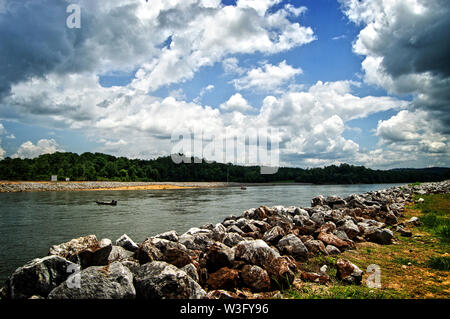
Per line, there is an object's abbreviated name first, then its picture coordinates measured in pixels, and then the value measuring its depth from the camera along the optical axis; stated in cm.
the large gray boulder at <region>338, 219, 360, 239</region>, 886
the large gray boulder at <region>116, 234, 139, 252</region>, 695
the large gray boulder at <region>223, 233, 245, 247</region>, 722
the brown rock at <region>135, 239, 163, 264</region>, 555
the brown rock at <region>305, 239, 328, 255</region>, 699
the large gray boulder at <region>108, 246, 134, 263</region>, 588
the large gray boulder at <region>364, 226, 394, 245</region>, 832
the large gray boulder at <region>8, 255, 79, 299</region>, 438
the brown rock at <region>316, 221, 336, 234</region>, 876
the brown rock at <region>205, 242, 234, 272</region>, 539
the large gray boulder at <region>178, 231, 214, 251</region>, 732
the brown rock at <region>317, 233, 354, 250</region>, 757
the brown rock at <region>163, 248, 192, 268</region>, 528
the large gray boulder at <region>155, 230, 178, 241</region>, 779
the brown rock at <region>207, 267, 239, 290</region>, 485
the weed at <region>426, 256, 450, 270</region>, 580
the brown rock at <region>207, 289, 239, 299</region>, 428
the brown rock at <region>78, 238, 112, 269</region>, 533
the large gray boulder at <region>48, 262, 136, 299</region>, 394
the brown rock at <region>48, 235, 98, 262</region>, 619
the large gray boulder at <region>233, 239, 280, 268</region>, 530
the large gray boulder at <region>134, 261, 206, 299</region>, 411
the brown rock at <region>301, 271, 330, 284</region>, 507
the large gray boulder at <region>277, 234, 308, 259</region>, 668
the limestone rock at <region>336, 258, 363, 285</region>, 496
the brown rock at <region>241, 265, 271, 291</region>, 481
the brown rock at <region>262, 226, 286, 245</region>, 766
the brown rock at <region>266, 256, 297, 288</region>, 488
